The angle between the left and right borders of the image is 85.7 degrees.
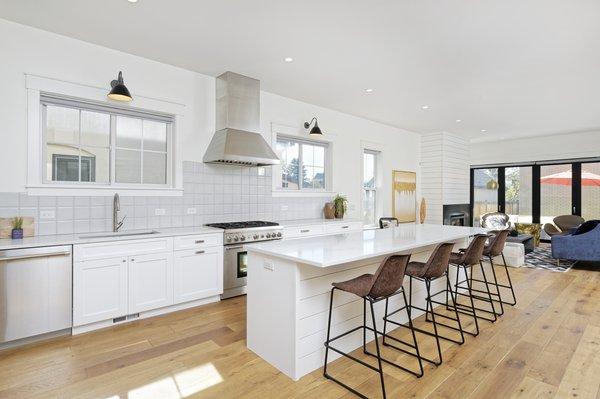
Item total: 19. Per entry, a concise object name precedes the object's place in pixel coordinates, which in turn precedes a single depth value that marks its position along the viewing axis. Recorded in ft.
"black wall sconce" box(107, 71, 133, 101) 10.82
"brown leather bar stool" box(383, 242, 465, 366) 8.93
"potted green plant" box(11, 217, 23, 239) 9.82
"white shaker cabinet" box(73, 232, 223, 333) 9.80
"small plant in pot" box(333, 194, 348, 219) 19.07
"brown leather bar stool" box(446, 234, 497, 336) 10.51
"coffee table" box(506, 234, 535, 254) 21.56
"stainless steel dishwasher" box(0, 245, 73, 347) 8.63
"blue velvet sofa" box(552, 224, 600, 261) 18.86
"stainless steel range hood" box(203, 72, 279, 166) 13.53
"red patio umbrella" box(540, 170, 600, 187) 26.22
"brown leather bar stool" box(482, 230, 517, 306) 11.92
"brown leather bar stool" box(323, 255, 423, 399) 7.11
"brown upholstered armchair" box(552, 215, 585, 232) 25.11
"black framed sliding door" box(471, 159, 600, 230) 26.50
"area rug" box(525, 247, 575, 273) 19.24
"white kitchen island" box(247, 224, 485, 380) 7.55
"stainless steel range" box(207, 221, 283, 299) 12.94
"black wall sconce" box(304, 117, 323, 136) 16.88
